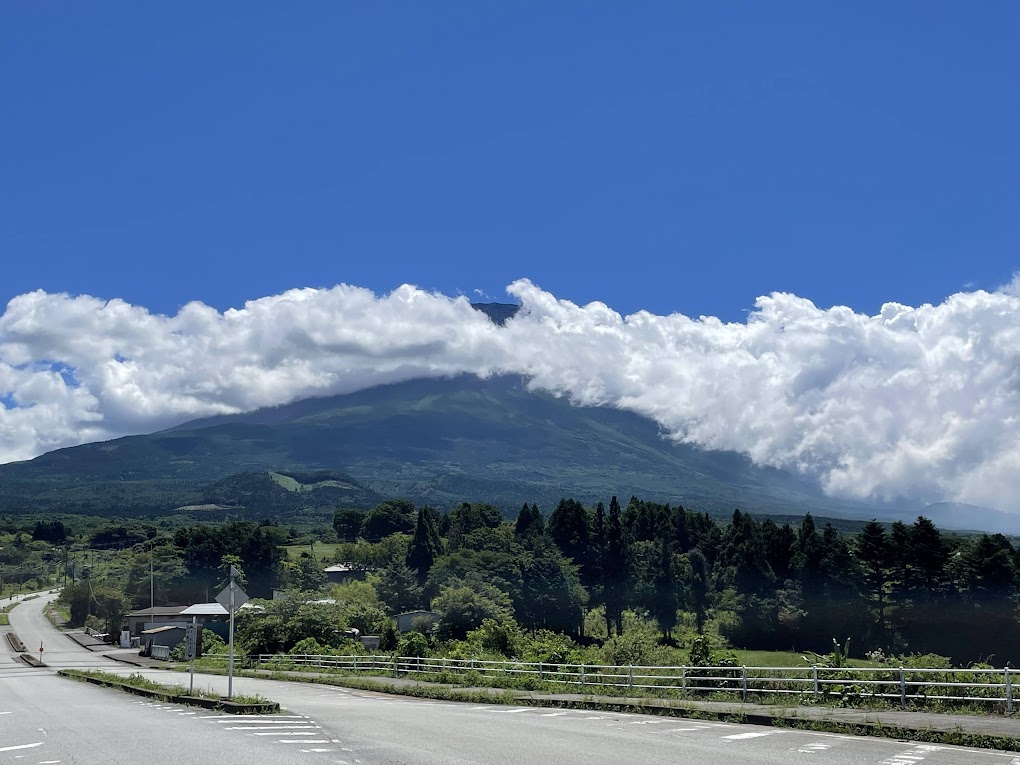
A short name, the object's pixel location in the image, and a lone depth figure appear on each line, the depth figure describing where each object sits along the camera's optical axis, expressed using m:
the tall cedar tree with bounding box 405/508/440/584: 115.36
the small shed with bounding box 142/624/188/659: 77.81
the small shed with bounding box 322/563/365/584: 130.50
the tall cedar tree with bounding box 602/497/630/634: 100.44
